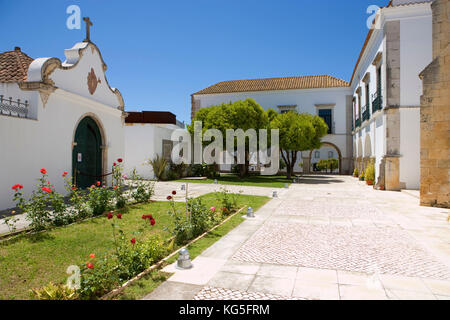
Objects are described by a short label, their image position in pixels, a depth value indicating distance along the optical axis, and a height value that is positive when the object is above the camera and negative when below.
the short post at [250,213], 7.65 -1.45
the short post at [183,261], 3.90 -1.39
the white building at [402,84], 13.17 +3.53
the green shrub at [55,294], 2.78 -1.33
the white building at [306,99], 27.91 +6.48
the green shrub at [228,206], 7.95 -1.39
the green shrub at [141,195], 9.41 -1.17
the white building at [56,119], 8.21 +1.47
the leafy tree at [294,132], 20.64 +2.02
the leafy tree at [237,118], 19.83 +3.03
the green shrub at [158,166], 18.55 -0.39
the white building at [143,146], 18.47 +0.95
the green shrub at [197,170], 22.25 -0.79
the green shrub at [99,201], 7.42 -1.08
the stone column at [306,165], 28.47 -0.53
